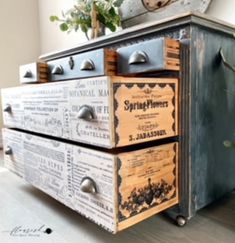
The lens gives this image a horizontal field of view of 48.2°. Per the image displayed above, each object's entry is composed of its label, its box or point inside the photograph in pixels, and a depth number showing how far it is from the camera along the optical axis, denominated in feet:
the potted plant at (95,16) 4.21
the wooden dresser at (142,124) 2.23
